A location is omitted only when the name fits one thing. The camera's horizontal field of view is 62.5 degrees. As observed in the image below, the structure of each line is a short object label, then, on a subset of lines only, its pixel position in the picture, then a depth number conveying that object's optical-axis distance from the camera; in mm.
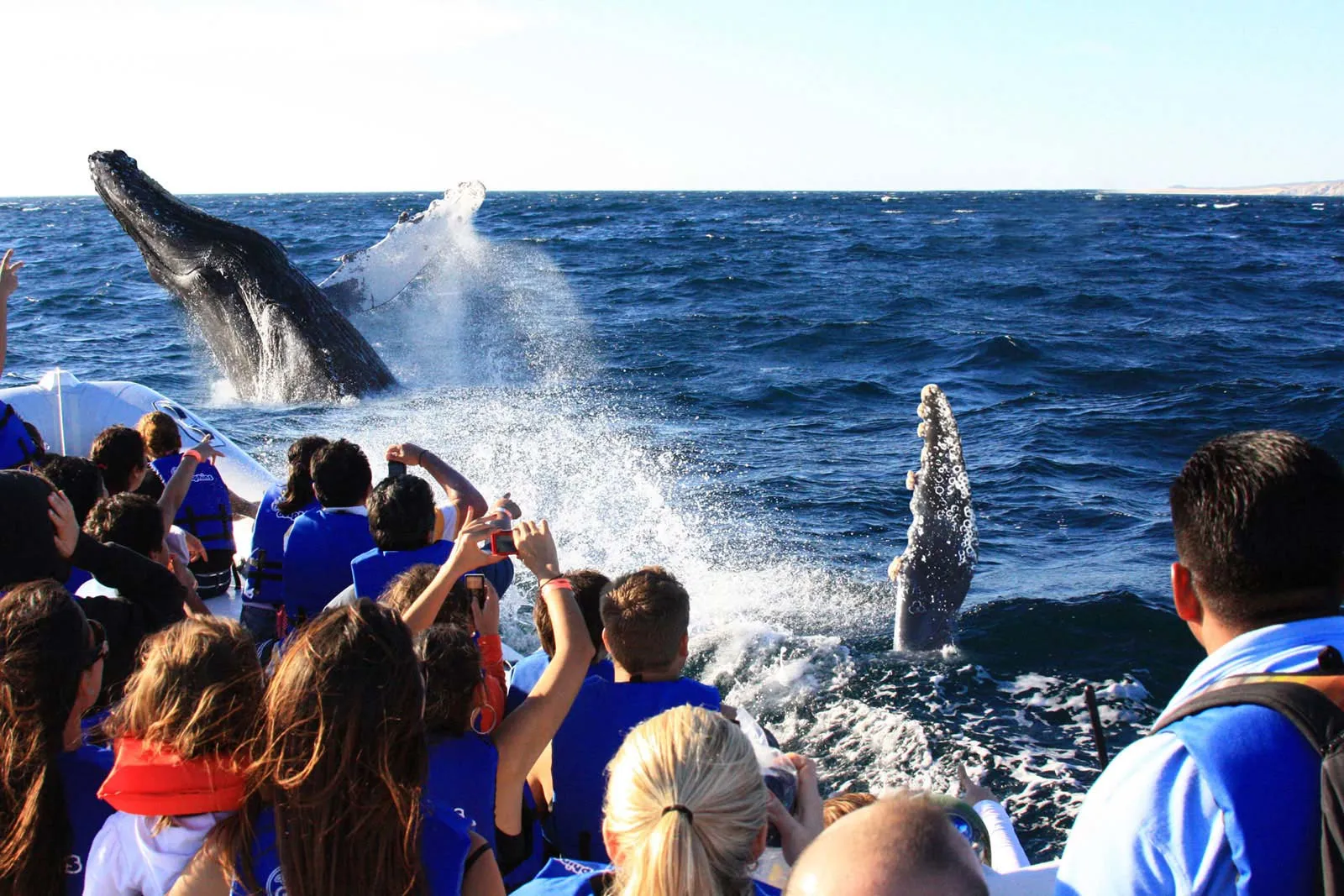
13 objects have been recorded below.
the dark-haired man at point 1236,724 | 1797
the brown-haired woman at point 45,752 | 2467
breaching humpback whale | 15266
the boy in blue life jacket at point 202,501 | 6016
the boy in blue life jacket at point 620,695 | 3186
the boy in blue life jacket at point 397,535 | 4133
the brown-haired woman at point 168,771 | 2275
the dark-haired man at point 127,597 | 3559
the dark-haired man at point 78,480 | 4617
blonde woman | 1917
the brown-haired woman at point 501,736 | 2725
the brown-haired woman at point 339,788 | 2219
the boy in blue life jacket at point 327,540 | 4652
